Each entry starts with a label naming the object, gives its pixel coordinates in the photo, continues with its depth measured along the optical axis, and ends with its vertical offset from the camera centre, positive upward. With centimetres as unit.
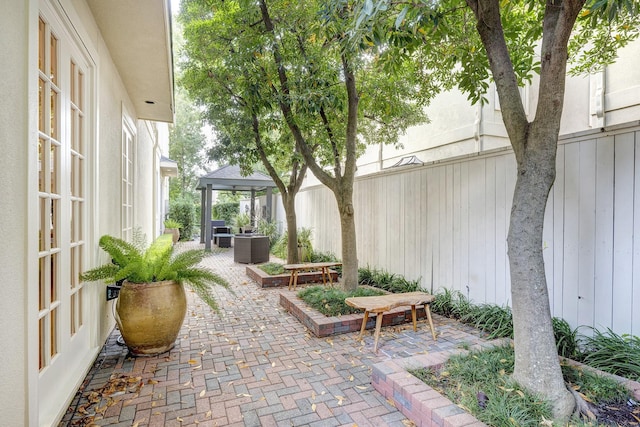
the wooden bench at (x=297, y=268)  578 -101
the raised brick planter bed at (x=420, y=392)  205 -128
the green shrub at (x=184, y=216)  1608 -25
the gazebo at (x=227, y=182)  1180 +106
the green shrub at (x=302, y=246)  834 -95
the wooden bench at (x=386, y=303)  339 -99
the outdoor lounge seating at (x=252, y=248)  874 -101
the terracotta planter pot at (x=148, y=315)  318 -102
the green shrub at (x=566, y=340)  311 -124
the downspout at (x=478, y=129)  870 +219
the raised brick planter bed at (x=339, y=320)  389 -135
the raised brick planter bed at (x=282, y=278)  639 -134
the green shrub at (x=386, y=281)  525 -119
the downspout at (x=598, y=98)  706 +246
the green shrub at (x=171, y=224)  1391 -56
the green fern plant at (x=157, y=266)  316 -55
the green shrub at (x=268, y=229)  1063 -58
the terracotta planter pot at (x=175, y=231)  1358 -84
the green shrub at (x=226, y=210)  1969 +6
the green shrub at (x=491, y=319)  360 -127
